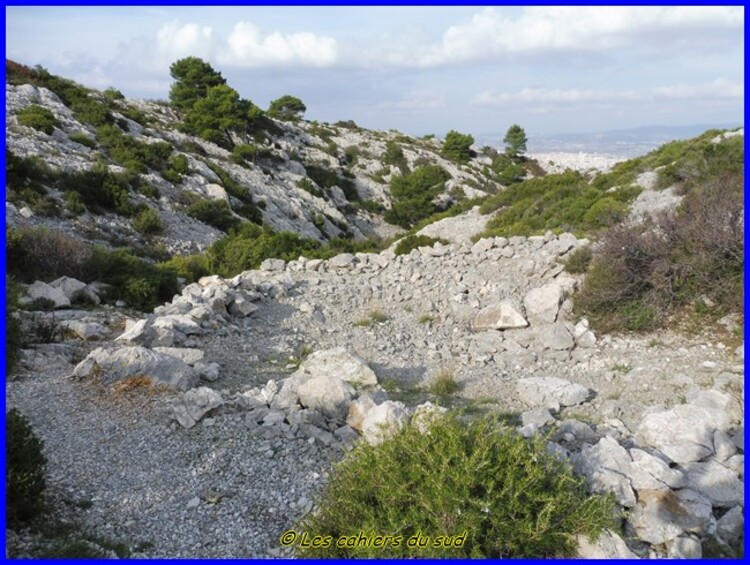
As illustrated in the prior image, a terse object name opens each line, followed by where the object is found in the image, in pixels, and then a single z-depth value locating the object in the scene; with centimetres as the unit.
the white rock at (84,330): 920
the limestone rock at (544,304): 1037
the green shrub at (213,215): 2411
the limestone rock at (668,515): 442
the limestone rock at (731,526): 457
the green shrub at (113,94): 4196
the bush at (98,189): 2108
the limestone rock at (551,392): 730
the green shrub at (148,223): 2073
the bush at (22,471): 460
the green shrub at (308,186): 3738
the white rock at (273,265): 1394
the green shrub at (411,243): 1772
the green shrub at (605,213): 1824
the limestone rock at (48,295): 1054
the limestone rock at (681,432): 553
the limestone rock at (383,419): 541
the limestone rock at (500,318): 1040
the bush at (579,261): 1137
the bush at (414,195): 4047
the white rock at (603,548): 405
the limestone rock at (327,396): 648
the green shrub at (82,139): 2662
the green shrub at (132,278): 1214
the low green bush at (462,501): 398
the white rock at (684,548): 432
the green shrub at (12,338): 745
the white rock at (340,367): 784
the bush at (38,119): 2506
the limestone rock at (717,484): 491
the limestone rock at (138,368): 709
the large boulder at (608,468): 465
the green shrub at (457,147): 5594
